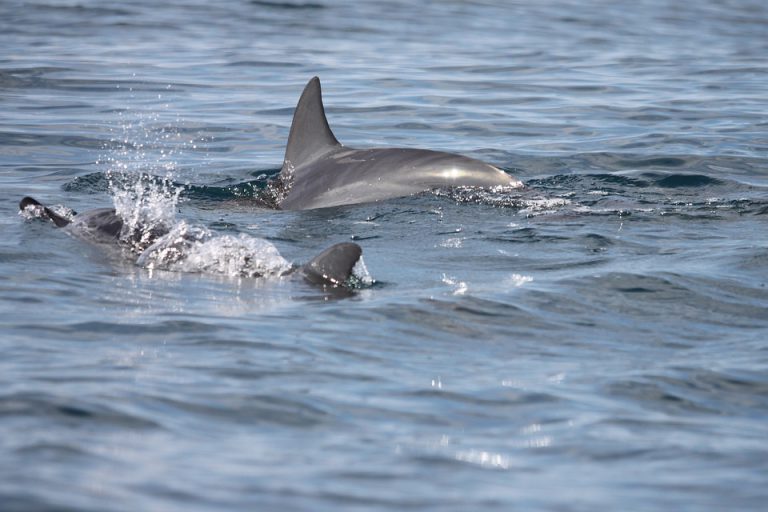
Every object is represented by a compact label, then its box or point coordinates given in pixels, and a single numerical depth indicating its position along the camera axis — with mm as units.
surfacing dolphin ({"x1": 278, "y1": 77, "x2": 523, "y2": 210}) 24062
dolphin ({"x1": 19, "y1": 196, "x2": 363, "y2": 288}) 17234
